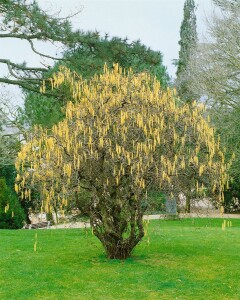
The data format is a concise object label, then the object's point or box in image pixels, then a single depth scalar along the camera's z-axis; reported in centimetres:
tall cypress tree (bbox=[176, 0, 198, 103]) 2525
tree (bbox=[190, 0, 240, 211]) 1958
